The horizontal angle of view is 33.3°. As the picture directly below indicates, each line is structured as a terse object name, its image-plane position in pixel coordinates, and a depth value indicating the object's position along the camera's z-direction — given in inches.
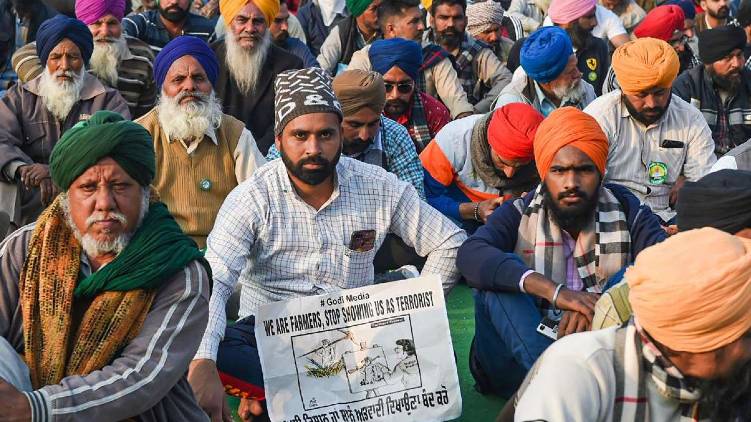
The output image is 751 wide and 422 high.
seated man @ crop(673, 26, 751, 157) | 353.7
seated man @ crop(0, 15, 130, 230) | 299.7
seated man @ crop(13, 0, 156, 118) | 358.3
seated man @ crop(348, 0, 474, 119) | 377.7
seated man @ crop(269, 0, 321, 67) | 407.8
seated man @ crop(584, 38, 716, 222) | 285.1
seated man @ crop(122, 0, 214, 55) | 412.2
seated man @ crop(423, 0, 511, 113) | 408.8
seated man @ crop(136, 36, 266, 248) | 268.7
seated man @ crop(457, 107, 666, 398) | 206.4
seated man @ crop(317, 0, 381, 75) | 430.3
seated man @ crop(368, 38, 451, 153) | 330.6
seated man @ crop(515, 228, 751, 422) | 109.5
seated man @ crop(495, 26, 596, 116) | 337.7
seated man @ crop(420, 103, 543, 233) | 269.0
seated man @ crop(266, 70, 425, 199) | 271.4
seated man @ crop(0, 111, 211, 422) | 149.6
